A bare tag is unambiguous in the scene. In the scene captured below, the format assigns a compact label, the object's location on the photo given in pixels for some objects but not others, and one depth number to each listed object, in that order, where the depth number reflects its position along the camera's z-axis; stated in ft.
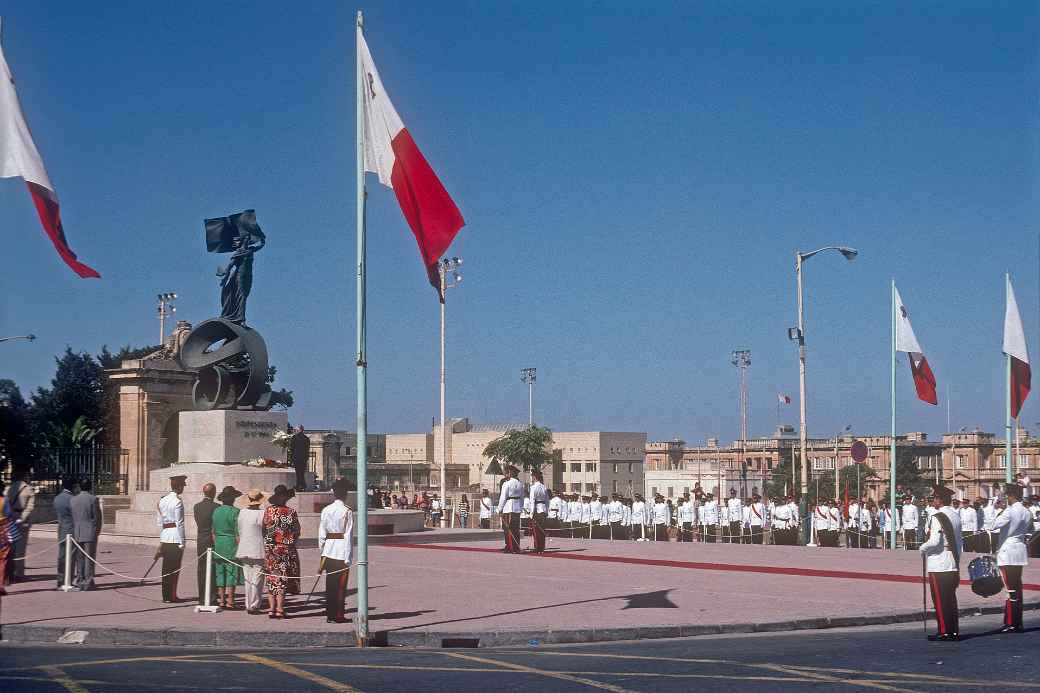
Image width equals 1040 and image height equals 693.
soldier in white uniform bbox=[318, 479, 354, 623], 47.16
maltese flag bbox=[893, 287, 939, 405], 105.81
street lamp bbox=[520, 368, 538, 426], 342.64
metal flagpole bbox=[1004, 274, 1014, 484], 89.14
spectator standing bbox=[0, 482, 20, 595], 57.06
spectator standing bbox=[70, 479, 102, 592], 59.72
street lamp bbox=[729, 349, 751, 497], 333.01
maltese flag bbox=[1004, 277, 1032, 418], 90.74
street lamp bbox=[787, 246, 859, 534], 122.81
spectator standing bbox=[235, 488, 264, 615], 50.49
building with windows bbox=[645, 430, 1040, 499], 401.49
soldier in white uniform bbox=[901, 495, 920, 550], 110.52
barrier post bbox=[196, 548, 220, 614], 51.11
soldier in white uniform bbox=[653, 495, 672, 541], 124.16
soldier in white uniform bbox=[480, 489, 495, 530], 132.38
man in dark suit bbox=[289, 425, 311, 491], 97.81
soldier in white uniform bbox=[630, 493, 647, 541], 123.24
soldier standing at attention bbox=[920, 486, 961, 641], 43.96
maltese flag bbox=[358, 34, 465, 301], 45.55
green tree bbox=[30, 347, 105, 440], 225.35
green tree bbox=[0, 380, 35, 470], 200.02
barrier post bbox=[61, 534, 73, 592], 59.72
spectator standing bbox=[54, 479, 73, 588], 60.44
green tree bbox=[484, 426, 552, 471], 357.61
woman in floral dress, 49.78
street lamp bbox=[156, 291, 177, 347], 245.24
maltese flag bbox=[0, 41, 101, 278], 48.21
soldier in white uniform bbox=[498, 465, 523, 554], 82.02
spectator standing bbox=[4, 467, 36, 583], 59.72
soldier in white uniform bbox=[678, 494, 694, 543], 123.95
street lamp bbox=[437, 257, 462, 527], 168.57
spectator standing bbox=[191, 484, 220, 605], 53.11
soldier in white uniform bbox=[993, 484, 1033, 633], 46.34
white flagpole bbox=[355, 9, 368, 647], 43.47
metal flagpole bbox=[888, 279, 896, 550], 101.60
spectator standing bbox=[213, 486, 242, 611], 51.70
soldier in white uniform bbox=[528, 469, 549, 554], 86.94
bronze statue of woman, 102.89
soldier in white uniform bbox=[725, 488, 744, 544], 120.16
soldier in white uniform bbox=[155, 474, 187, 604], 54.34
